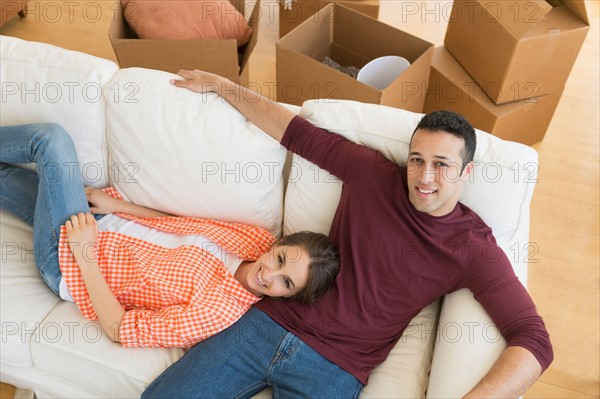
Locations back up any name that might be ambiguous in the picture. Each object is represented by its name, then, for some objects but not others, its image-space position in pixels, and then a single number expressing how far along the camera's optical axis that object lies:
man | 1.45
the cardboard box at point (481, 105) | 2.38
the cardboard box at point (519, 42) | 2.15
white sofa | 1.53
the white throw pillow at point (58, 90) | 1.78
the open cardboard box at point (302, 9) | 2.56
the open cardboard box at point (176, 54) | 2.15
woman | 1.53
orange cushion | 2.33
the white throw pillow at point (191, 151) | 1.70
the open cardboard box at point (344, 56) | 2.02
